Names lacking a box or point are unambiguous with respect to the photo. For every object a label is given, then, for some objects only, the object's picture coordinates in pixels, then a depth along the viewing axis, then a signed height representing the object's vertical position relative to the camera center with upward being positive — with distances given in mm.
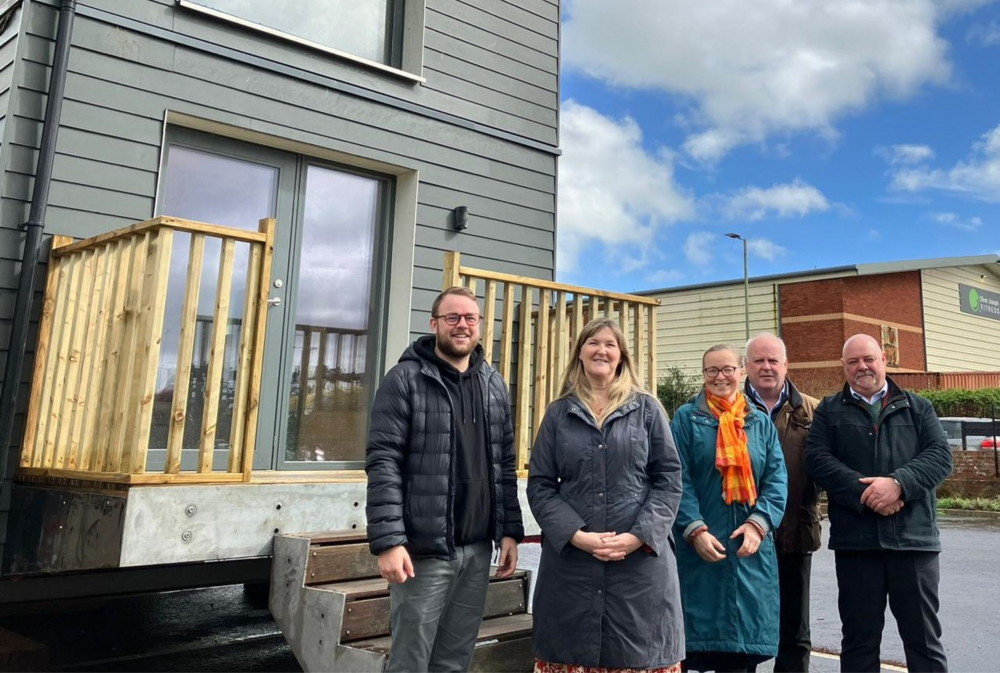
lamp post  22406 +4478
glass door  4855 +972
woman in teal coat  3033 -283
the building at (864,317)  21641 +3992
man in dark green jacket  3252 -173
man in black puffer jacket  2750 -149
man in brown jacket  3508 -204
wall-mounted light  5801 +1612
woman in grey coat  2623 -235
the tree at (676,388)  22297 +1777
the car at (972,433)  14617 +506
